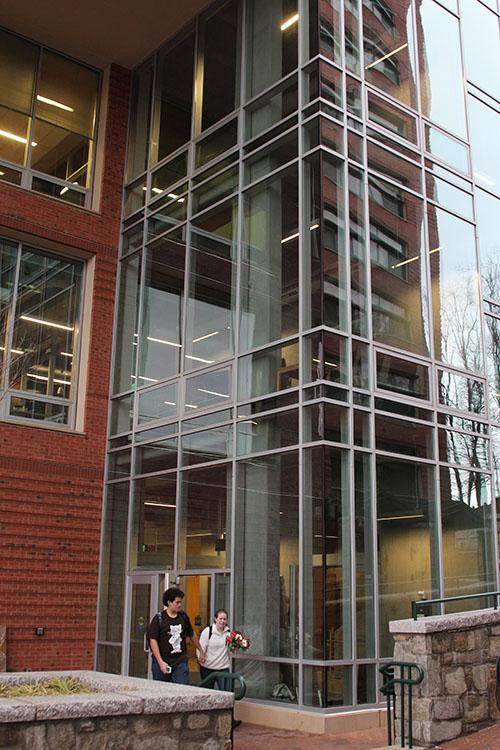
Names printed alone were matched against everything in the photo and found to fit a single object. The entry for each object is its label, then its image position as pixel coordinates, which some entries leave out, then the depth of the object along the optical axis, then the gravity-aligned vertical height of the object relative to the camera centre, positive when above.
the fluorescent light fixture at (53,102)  17.09 +9.77
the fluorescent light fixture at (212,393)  13.18 +2.94
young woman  10.19 -0.90
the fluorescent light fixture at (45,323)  15.60 +4.75
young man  9.09 -0.73
